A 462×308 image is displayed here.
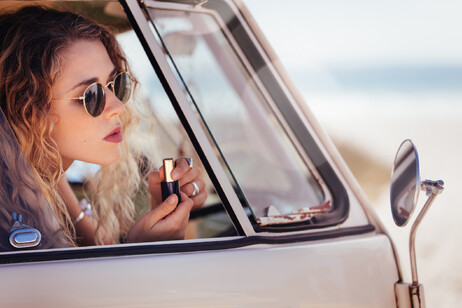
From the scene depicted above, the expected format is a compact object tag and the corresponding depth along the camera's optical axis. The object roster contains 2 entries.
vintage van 1.49
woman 1.67
